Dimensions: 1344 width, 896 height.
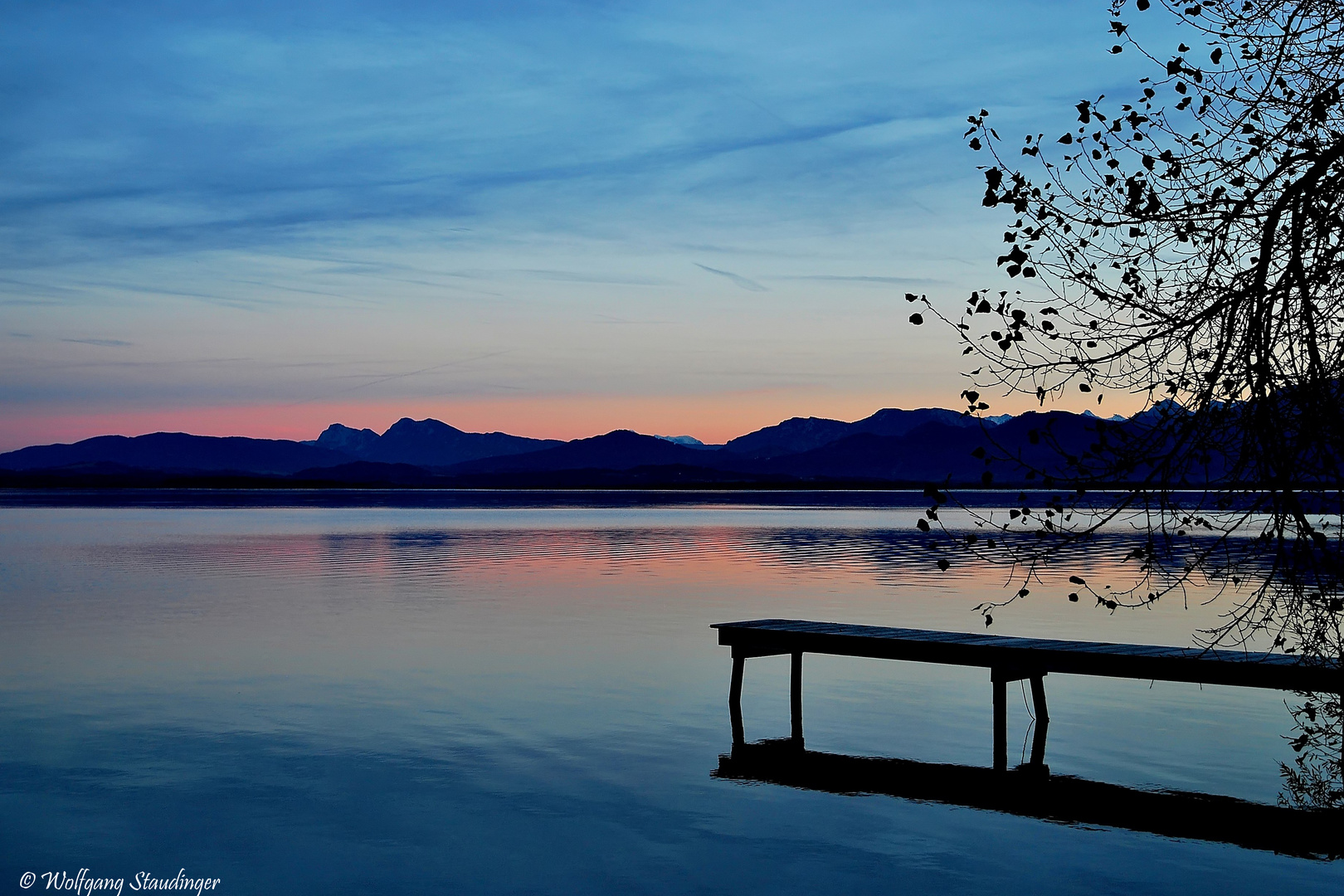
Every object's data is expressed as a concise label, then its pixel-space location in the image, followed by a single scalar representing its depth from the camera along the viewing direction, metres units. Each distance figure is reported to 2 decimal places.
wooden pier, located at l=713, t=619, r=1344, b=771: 18.27
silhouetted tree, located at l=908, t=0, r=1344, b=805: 10.68
